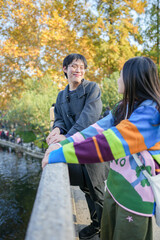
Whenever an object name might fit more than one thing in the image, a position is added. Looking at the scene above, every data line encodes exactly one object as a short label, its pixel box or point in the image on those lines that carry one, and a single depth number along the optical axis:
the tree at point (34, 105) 15.44
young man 1.88
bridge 0.58
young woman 1.20
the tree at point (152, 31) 15.59
